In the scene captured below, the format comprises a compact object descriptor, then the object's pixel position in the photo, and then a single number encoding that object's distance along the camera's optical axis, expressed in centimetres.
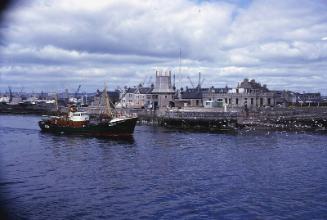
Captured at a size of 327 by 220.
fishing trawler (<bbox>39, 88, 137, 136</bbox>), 6047
